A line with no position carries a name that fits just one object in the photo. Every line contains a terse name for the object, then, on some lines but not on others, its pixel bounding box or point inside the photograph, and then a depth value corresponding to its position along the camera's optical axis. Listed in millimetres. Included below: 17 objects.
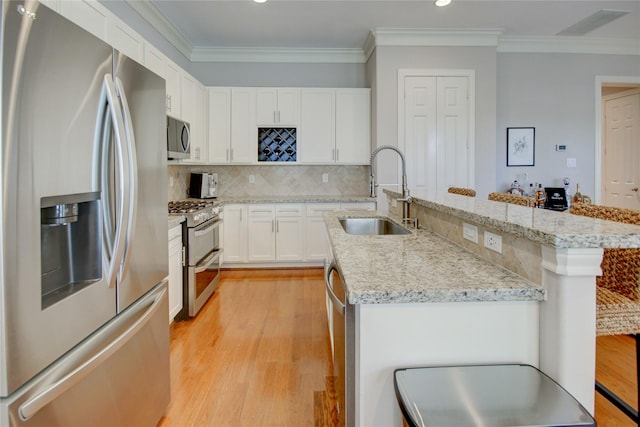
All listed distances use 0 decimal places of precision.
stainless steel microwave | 3404
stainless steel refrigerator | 970
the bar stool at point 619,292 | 1502
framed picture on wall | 5016
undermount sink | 2937
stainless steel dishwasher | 1294
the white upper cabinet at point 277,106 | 4949
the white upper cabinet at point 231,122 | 4930
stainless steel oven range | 3240
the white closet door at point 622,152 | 5445
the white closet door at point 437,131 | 4656
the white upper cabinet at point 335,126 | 4969
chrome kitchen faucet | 2498
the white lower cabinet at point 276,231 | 4777
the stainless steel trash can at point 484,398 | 902
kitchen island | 1098
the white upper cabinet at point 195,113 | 4117
